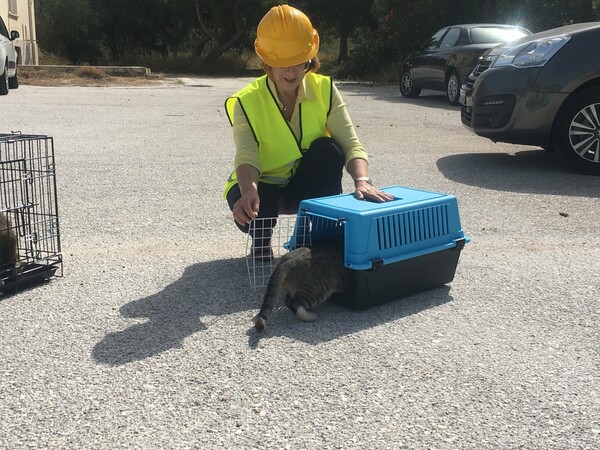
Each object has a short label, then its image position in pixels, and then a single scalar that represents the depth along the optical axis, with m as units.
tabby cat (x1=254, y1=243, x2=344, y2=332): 3.32
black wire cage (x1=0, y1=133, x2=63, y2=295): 3.73
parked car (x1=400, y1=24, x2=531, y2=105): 13.90
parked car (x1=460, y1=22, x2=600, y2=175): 6.84
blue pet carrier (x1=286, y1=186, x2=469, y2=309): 3.39
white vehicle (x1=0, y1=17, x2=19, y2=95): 14.81
